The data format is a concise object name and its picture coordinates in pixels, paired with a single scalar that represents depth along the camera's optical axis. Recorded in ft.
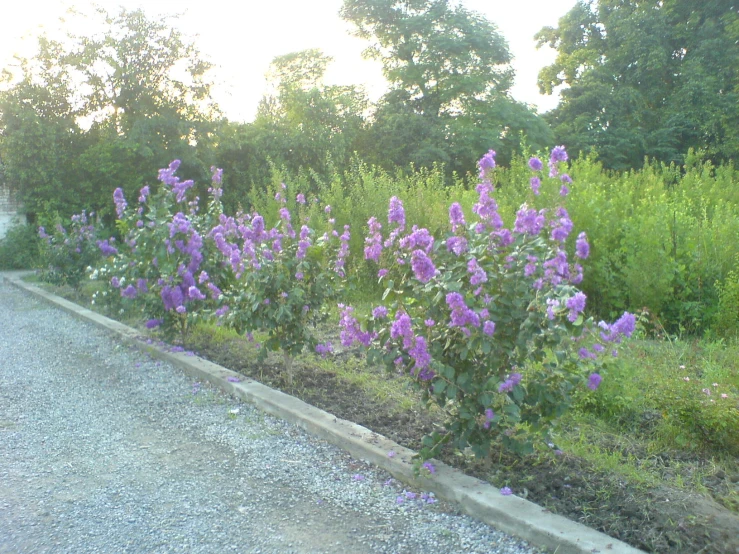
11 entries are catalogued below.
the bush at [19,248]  55.62
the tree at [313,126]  59.47
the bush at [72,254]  34.40
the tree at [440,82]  79.15
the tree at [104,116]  53.93
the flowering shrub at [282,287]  16.07
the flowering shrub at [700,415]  10.79
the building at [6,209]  59.98
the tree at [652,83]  75.66
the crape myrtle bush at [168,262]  20.29
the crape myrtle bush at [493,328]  9.86
